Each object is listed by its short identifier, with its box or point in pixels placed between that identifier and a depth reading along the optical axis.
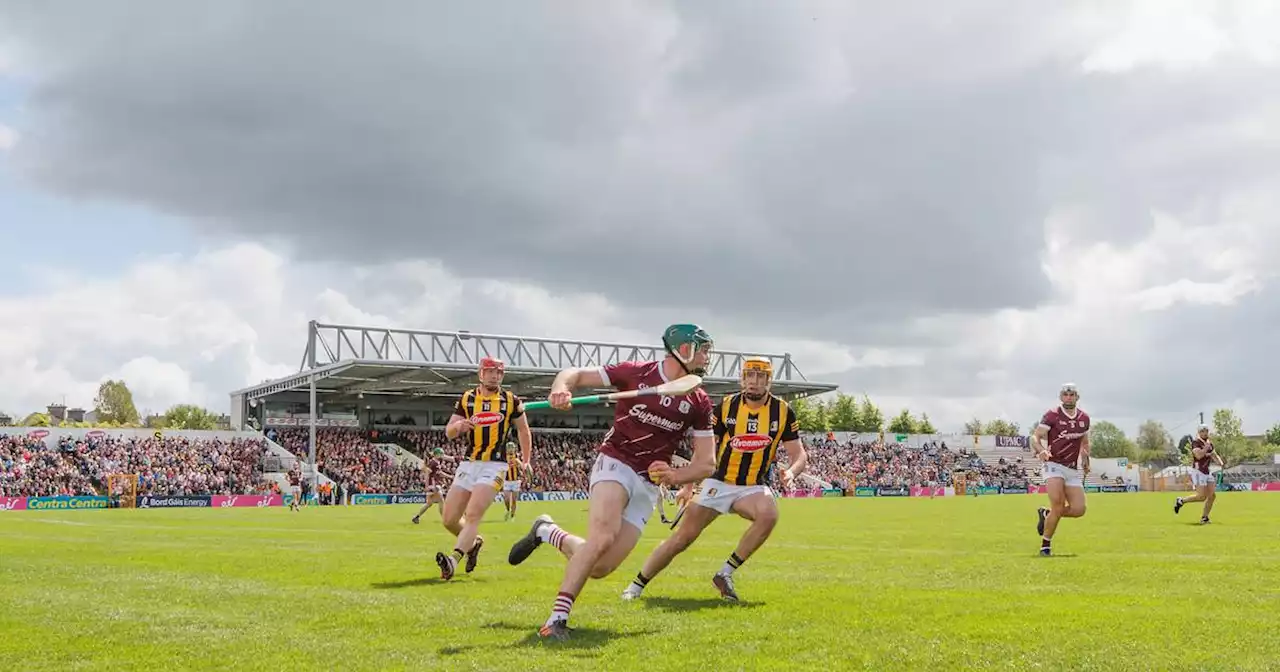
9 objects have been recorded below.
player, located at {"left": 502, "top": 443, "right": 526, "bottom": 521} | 31.80
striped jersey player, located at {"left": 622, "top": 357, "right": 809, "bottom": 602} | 10.75
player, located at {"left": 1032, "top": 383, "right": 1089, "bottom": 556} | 16.92
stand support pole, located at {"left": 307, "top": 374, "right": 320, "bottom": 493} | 65.18
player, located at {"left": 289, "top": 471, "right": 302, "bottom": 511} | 45.05
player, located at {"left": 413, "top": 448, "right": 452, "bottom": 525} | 27.75
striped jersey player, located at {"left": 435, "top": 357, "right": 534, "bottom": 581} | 13.51
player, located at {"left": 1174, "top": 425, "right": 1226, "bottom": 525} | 26.44
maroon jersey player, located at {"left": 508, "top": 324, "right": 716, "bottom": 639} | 8.80
